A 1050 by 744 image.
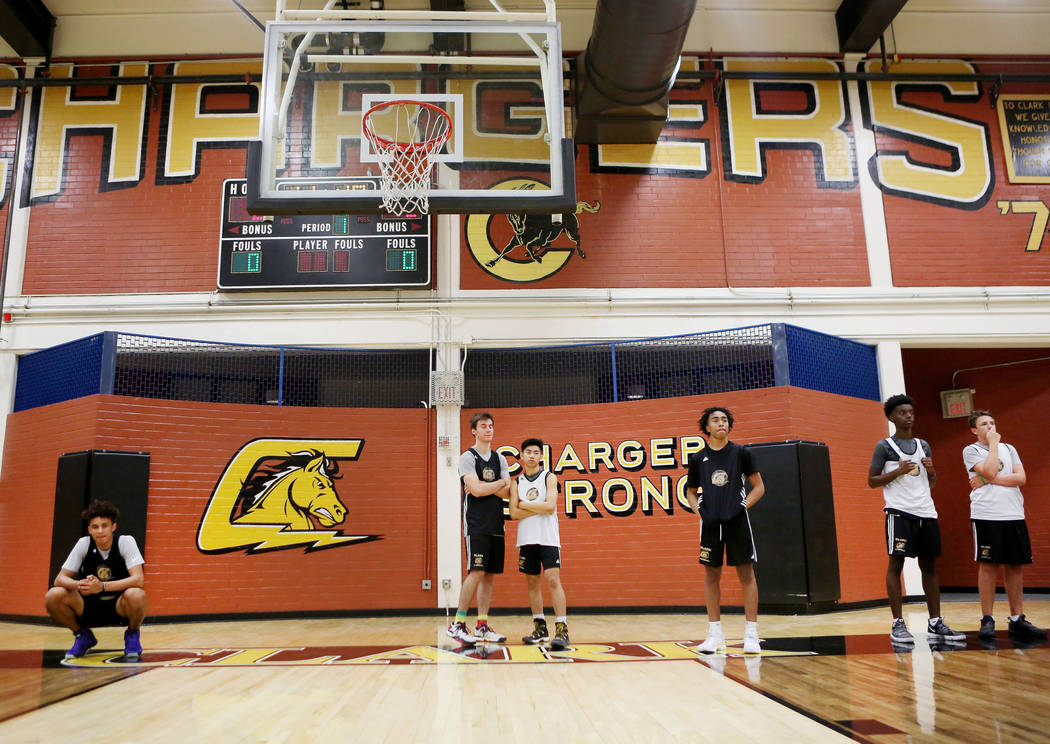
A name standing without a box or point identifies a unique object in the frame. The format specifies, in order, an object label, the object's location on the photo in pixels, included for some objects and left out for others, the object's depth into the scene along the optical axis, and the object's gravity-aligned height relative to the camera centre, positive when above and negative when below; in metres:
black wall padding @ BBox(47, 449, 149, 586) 7.02 +0.24
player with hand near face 4.74 -0.15
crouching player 4.75 -0.45
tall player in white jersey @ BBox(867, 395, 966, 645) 4.71 -0.05
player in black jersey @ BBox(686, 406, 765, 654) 4.54 -0.05
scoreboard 8.73 +3.02
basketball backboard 9.17 +5.03
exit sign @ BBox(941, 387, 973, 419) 9.84 +1.27
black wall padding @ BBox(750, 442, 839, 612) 6.80 -0.26
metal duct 7.26 +4.60
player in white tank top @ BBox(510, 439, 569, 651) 5.05 -0.12
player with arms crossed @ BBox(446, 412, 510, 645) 4.99 -0.08
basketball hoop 6.23 +3.18
